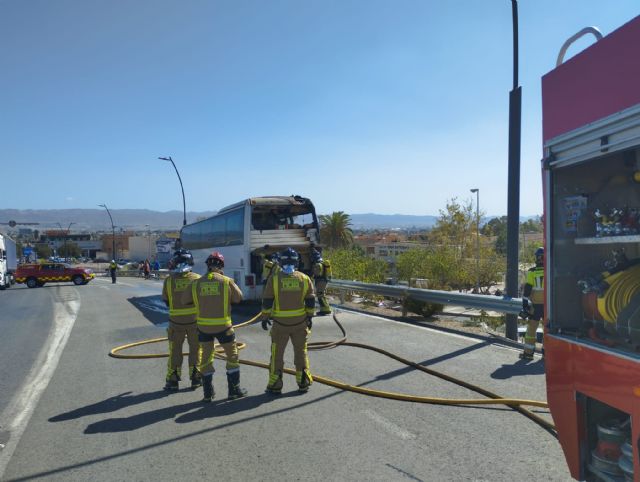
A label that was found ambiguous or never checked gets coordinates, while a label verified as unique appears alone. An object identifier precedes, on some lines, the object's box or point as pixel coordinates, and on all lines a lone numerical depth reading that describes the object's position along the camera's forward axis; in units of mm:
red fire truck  2674
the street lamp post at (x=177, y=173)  38069
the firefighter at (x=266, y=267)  13206
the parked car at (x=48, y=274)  34031
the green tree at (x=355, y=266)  22453
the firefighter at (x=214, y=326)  6172
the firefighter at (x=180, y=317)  6844
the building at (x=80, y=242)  138375
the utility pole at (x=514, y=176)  9797
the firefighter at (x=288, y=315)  6418
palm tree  53719
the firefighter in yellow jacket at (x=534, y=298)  7672
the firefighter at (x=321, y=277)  13180
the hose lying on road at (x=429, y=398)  5384
